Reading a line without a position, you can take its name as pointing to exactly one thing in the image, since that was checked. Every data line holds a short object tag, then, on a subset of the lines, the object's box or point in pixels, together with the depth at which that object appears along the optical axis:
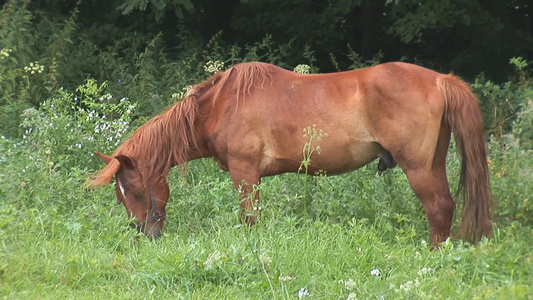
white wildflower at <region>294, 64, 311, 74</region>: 16.37
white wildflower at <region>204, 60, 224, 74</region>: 15.73
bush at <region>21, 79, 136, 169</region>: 15.24
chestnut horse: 11.31
